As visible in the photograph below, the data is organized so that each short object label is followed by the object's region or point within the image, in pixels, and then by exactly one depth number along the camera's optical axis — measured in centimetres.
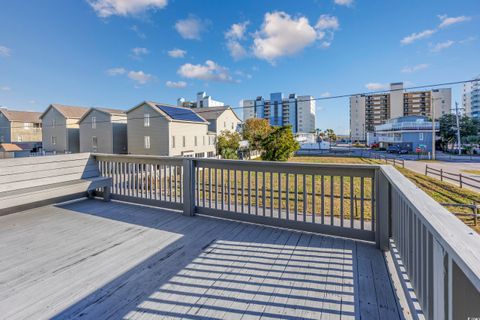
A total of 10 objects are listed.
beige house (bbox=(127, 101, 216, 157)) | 1919
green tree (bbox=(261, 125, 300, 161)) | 1820
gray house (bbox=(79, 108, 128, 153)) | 2125
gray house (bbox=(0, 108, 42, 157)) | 2895
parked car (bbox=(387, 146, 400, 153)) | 3549
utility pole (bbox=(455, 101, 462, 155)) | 2944
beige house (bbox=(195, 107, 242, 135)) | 2620
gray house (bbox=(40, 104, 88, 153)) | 2406
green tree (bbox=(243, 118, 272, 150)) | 2722
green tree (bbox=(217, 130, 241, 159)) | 2305
